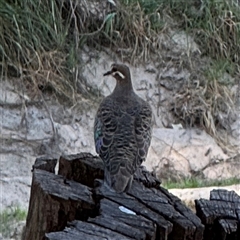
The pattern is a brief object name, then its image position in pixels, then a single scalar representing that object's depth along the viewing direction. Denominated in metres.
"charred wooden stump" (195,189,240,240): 7.18
